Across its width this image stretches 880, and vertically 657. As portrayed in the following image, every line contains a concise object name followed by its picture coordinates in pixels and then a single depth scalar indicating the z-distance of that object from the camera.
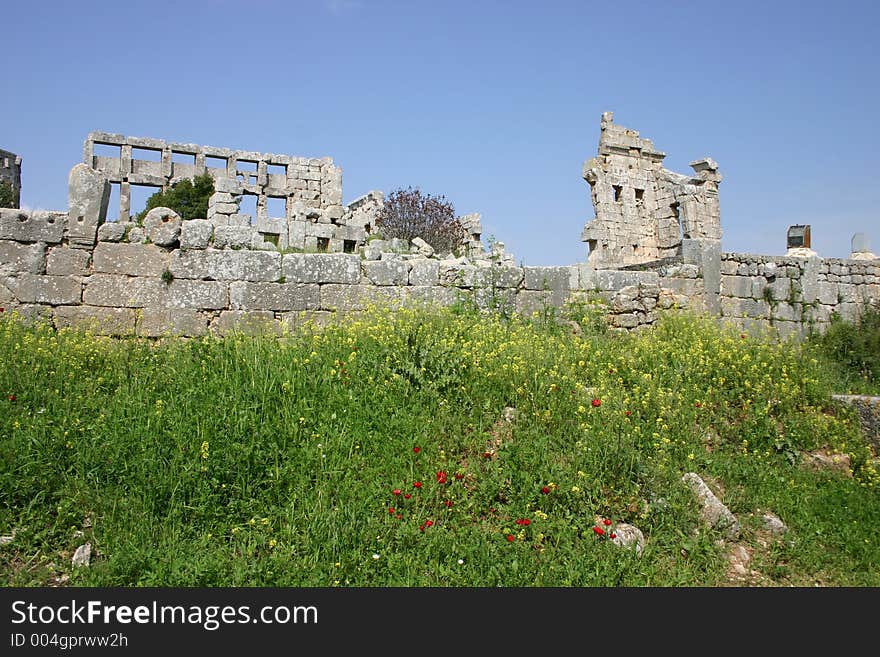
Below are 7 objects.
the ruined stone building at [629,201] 21.50
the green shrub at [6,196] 22.31
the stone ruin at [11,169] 26.56
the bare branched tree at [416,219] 28.84
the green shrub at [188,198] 24.02
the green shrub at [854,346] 10.52
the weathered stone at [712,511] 5.34
